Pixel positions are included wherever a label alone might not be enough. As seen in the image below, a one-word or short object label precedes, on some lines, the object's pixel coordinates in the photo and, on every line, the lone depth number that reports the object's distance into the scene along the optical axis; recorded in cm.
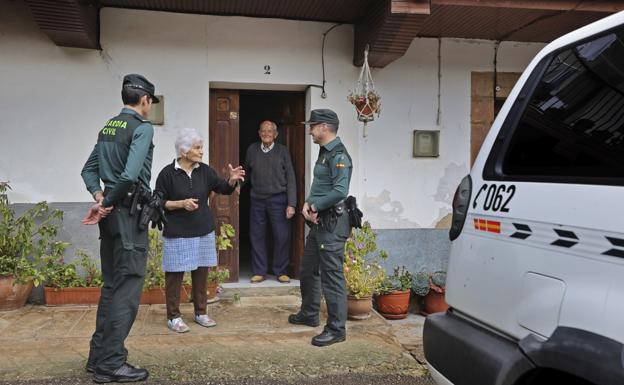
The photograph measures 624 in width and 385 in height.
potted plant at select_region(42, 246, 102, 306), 492
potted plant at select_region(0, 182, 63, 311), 476
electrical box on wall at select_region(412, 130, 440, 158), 577
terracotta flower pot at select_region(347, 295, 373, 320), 478
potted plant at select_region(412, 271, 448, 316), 539
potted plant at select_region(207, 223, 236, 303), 511
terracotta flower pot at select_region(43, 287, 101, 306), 493
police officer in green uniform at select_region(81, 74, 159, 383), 327
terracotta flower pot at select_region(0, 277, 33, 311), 474
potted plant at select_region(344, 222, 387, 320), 480
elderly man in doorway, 583
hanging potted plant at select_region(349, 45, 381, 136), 524
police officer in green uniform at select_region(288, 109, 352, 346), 400
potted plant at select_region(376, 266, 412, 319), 521
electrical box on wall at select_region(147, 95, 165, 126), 533
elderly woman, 412
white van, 158
